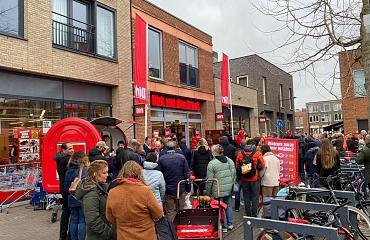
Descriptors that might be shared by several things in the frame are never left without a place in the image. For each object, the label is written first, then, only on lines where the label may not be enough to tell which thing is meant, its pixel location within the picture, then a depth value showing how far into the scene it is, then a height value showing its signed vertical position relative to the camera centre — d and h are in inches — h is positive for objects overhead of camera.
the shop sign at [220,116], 896.8 +39.1
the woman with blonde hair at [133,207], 150.2 -29.8
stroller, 216.5 -54.9
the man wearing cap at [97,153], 294.5 -14.0
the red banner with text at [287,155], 393.4 -25.9
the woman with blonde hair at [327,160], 333.1 -27.1
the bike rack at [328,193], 228.3 -40.3
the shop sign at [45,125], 470.3 +14.4
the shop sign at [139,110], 596.7 +39.1
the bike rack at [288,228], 141.4 -40.1
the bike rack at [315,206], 192.0 -40.0
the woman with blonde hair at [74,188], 238.8 -34.8
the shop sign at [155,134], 625.2 +0.2
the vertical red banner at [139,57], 552.7 +117.1
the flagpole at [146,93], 561.0 +63.4
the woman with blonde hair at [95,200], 162.2 -29.2
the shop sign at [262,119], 1192.7 +40.6
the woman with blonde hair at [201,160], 364.2 -26.7
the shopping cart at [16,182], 393.7 -48.1
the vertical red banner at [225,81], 858.8 +121.5
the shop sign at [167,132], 695.7 +3.5
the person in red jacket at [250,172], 303.1 -33.4
